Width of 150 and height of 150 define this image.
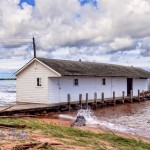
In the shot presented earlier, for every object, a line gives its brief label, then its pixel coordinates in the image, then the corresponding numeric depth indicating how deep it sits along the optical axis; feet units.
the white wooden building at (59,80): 97.30
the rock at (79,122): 66.62
